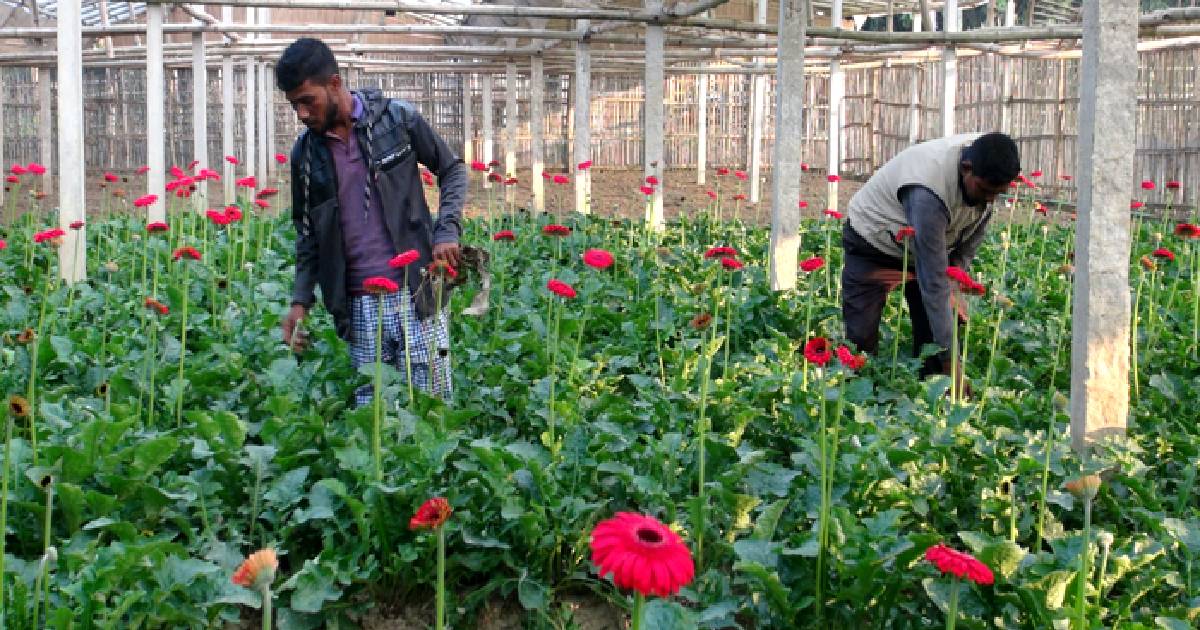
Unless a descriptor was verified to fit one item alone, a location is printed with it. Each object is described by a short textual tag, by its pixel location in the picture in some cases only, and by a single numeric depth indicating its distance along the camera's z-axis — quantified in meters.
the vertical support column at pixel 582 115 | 13.75
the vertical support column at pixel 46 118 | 18.22
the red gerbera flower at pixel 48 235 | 5.55
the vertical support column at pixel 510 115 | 17.64
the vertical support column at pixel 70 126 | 8.05
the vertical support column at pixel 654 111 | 11.36
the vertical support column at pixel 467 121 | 25.84
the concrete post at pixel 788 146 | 8.09
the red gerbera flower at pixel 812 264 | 4.93
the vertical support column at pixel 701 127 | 23.14
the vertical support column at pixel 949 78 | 12.12
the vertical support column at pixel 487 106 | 21.52
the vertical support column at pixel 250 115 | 17.16
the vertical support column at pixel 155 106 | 10.87
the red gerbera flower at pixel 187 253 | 4.30
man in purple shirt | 4.54
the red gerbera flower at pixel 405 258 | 3.78
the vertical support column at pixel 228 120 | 14.86
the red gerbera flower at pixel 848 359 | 3.23
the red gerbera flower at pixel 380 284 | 3.67
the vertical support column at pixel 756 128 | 18.03
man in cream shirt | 5.24
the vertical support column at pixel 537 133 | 16.39
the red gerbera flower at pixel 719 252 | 4.41
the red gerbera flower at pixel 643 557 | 1.63
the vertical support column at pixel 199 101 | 13.69
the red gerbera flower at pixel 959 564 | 2.23
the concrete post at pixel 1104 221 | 4.20
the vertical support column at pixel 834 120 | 16.00
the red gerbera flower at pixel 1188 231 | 5.57
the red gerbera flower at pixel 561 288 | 3.83
